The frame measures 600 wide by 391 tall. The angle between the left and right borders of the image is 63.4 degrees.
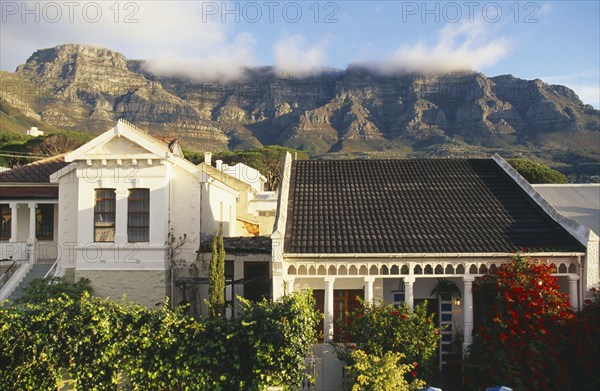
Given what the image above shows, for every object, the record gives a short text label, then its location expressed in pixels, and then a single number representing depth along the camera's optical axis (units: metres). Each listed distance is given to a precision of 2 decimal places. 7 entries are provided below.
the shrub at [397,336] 12.59
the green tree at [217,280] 14.13
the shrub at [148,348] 11.19
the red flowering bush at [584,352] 11.60
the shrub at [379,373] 11.41
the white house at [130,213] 16.31
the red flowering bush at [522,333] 11.83
